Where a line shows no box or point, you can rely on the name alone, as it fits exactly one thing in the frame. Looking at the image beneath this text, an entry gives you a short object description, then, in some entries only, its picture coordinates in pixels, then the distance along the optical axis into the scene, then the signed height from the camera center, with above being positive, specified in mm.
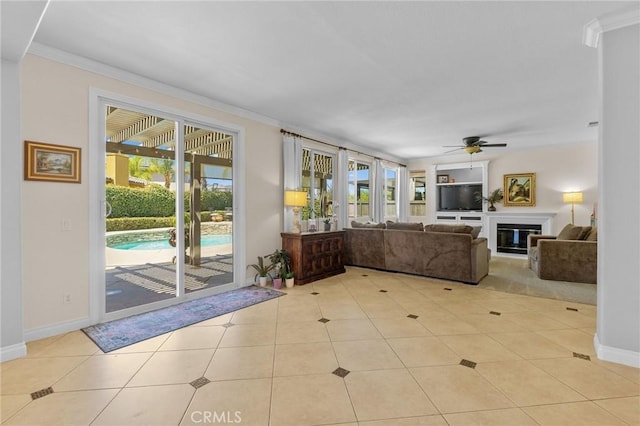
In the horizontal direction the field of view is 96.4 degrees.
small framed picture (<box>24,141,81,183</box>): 2744 +475
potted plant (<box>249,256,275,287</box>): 4746 -1015
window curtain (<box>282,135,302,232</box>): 5270 +734
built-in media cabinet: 8141 +544
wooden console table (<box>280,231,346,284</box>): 4836 -786
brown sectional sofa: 4793 -750
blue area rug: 2809 -1260
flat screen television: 8219 +361
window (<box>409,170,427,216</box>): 9180 +514
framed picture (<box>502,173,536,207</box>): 7406 +524
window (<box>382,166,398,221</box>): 8633 +523
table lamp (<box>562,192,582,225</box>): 6605 +294
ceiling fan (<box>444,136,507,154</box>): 6104 +1429
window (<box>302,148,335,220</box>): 5941 +597
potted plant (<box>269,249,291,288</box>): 4702 -877
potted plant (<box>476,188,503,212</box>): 7801 +322
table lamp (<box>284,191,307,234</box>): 4969 +203
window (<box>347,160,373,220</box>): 7227 +497
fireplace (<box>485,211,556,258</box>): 7152 -458
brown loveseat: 4707 -797
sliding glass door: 3467 +56
